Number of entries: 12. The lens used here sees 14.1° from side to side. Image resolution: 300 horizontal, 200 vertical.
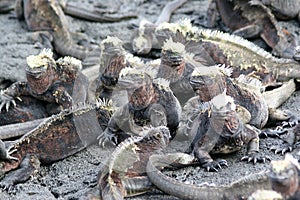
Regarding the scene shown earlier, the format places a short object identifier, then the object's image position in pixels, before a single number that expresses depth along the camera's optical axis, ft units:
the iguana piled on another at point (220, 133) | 31.30
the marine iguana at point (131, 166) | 28.78
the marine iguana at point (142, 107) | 32.57
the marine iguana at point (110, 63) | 37.47
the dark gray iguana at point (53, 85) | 36.56
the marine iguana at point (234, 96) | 32.93
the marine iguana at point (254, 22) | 44.02
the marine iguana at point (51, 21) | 47.18
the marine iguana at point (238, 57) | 39.53
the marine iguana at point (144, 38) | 45.07
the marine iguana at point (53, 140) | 32.25
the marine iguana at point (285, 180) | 24.54
